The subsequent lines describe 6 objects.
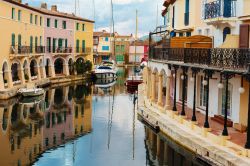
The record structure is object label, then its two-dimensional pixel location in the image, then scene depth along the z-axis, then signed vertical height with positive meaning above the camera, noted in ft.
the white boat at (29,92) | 136.69 -10.82
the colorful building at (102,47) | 386.73 +9.82
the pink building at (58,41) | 198.83 +8.03
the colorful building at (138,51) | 397.06 +6.40
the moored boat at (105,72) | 225.66 -7.34
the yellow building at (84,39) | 223.51 +9.75
